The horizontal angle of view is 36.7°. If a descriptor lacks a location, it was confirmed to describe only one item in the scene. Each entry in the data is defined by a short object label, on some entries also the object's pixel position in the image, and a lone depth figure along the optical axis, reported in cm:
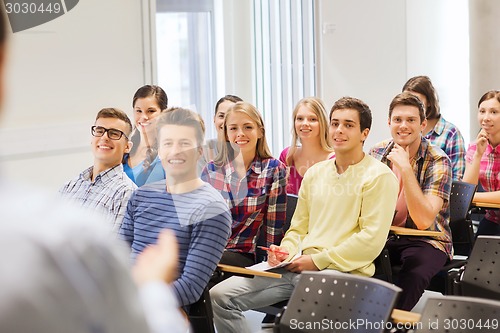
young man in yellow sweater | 360
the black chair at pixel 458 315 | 229
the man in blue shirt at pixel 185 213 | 303
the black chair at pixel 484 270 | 311
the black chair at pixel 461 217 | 431
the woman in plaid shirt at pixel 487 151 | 482
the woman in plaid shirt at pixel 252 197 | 390
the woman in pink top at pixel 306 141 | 459
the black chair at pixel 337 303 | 250
